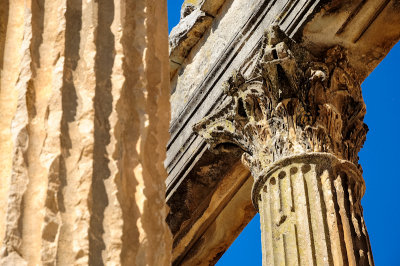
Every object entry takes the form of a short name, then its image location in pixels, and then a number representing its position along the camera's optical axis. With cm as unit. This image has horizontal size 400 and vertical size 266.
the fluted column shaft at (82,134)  320
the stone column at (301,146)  889
